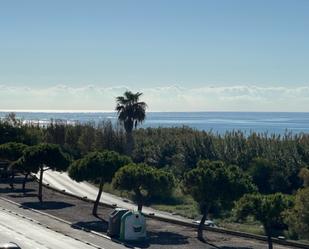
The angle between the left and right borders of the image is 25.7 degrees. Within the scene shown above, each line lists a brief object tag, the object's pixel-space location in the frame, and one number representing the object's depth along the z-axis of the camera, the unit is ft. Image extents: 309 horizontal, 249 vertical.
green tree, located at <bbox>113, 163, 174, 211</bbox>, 159.43
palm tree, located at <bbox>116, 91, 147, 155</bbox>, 313.94
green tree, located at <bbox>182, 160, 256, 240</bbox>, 139.54
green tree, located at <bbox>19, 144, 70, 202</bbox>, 202.18
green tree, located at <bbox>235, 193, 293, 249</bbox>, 122.42
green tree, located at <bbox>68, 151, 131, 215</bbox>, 173.68
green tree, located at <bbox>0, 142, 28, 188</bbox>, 233.76
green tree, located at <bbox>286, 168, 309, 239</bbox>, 114.32
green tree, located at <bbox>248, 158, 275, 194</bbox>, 248.32
